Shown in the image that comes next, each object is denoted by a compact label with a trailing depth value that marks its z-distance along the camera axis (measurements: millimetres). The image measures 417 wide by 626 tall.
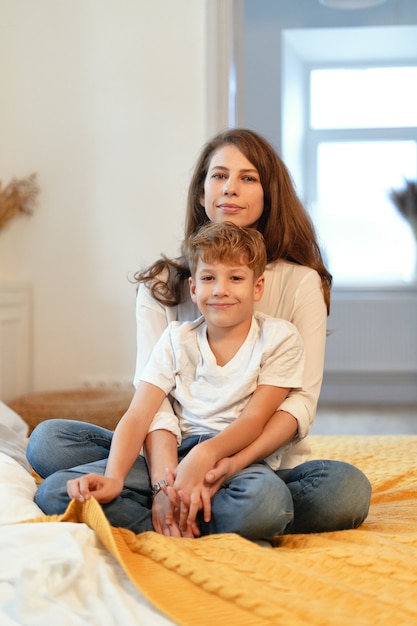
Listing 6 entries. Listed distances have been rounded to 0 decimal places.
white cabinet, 3885
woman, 1471
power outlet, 4072
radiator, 5520
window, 5848
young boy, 1596
